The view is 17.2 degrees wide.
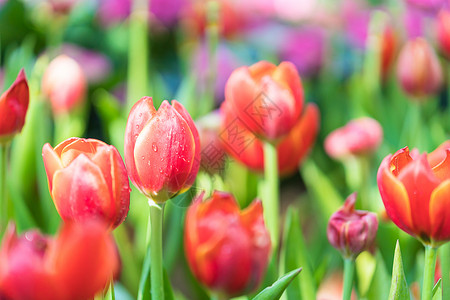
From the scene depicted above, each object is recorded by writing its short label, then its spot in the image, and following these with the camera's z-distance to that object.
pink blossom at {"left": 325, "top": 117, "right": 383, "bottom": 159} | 1.19
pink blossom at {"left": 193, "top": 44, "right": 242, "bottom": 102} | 1.90
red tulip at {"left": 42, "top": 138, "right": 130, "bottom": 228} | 0.81
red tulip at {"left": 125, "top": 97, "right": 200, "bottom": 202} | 0.83
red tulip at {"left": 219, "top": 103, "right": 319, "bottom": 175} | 1.07
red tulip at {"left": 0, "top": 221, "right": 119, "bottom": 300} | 0.72
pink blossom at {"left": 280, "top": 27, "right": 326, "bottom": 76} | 2.16
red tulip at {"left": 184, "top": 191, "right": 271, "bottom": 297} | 0.83
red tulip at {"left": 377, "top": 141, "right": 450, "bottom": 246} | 0.82
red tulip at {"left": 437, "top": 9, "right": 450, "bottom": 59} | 1.36
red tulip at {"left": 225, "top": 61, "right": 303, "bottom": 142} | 0.98
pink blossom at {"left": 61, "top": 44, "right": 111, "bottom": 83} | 1.97
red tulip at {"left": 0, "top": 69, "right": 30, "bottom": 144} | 0.89
